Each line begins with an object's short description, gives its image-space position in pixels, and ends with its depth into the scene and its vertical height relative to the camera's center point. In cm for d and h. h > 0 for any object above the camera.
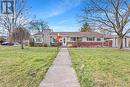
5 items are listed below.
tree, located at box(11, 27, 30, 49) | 1409 +183
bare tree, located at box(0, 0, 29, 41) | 1488 +409
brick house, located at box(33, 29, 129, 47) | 2159 +77
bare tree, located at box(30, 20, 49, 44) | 2682 +529
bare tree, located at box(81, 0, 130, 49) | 1329 +374
